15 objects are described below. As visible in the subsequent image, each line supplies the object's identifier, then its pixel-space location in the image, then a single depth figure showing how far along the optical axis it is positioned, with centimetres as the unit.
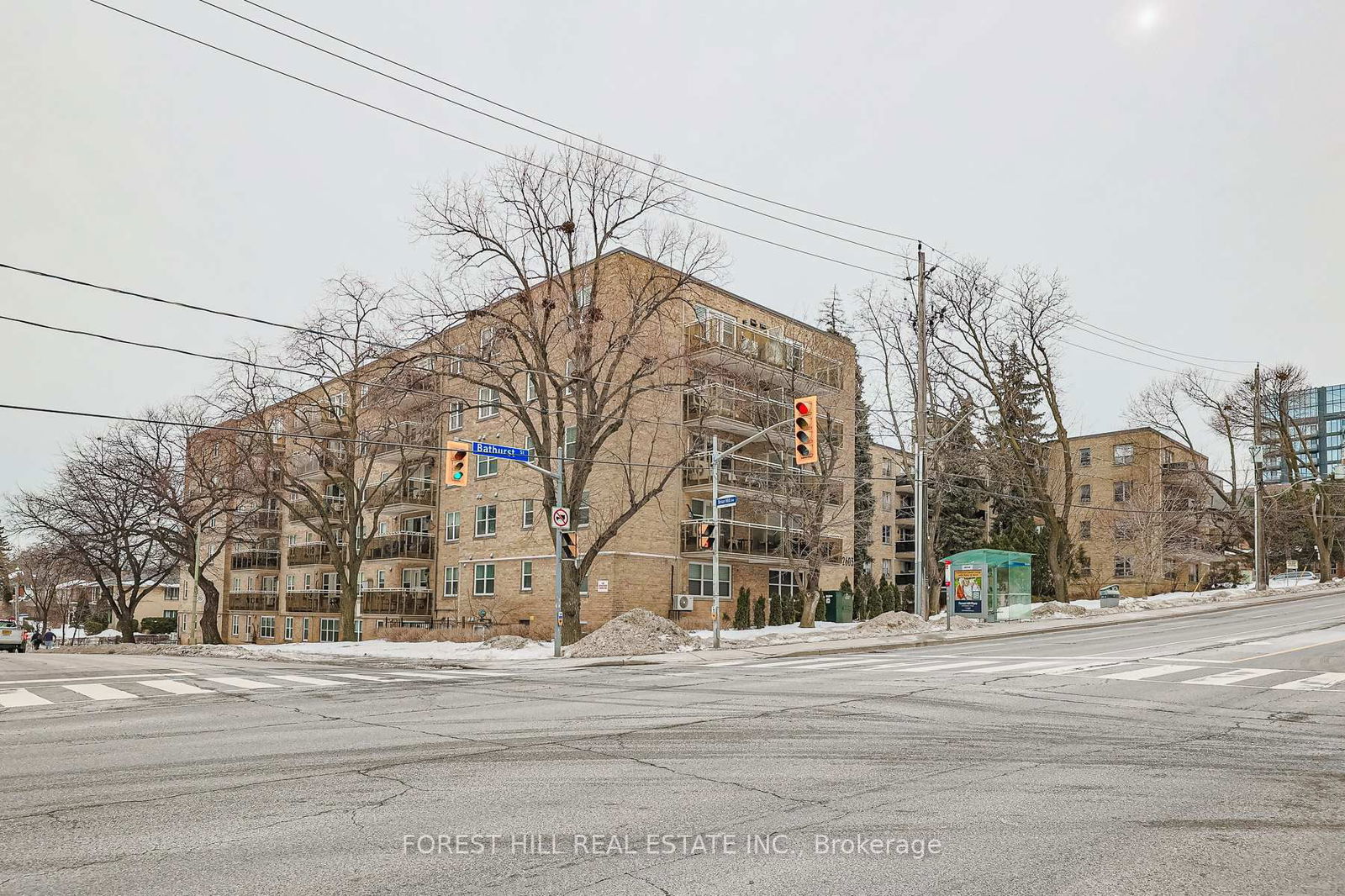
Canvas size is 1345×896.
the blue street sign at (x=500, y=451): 2489
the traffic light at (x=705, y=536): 2669
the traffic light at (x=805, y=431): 2248
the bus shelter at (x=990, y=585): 3900
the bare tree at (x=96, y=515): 4853
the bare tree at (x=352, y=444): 3738
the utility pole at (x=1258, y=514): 5291
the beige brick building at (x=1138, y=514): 5734
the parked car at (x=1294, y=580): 6484
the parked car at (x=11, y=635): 4219
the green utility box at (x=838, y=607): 4944
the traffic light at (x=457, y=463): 2414
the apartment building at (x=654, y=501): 3959
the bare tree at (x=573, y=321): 3098
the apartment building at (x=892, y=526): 6656
